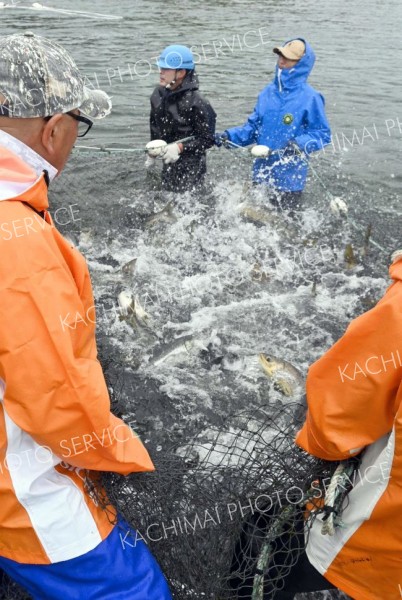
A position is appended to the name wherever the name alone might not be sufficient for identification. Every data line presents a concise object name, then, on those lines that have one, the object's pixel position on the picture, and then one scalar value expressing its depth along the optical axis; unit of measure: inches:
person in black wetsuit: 270.8
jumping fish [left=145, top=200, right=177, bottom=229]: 312.3
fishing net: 100.6
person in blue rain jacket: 261.9
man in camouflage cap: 72.0
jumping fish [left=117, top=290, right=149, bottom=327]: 240.2
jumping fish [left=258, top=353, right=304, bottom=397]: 209.2
